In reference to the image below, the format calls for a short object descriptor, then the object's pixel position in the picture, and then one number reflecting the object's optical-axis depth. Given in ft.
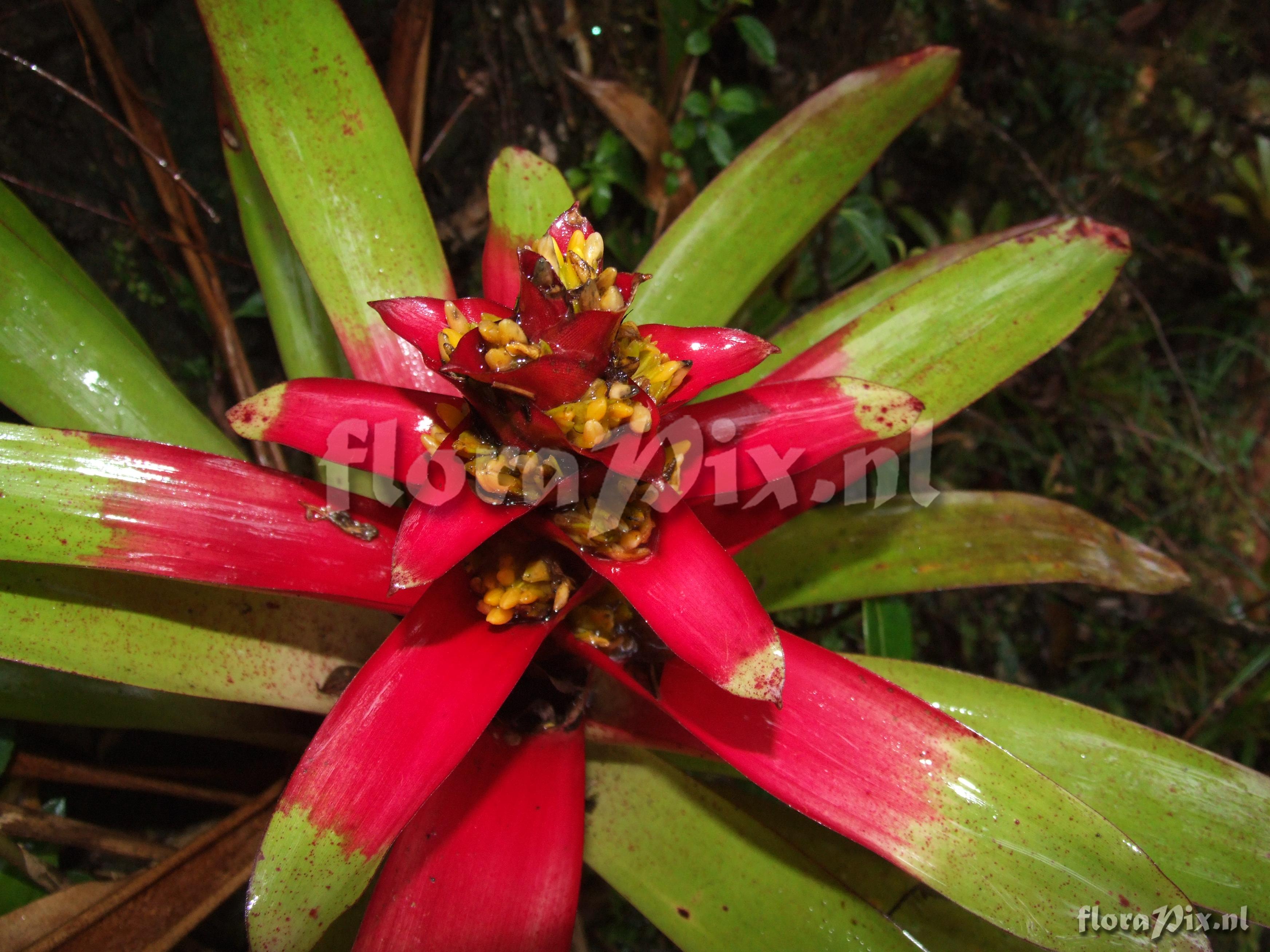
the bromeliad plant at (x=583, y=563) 1.19
